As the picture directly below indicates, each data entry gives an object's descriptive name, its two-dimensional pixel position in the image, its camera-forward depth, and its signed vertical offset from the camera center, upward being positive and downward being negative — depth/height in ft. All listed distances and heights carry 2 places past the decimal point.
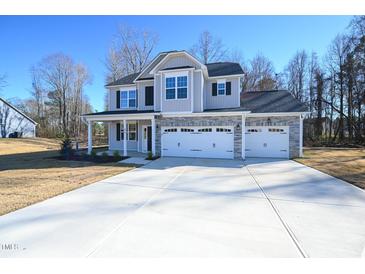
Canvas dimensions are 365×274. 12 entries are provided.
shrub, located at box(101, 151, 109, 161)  45.87 -4.84
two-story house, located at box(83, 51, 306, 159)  47.14 +3.75
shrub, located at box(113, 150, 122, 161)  45.12 -4.92
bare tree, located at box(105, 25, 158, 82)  109.81 +38.01
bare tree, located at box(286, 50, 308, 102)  111.45 +30.89
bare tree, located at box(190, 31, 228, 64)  104.42 +40.11
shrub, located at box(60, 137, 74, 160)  49.08 -3.82
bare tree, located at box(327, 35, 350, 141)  92.48 +30.04
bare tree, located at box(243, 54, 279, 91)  107.24 +29.58
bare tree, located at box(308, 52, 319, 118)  104.78 +29.42
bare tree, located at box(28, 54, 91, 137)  128.16 +22.16
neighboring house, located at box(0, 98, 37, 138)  103.81 +5.24
